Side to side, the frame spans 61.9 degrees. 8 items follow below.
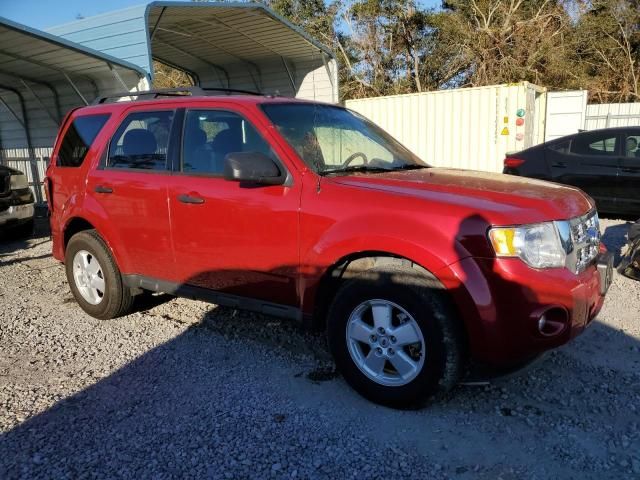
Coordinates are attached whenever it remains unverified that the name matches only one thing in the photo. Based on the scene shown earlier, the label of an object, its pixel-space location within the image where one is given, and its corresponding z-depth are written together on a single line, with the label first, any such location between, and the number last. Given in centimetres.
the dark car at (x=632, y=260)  544
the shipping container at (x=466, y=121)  1188
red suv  283
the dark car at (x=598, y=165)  832
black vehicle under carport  774
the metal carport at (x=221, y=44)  1132
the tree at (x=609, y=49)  2106
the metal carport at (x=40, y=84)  1018
